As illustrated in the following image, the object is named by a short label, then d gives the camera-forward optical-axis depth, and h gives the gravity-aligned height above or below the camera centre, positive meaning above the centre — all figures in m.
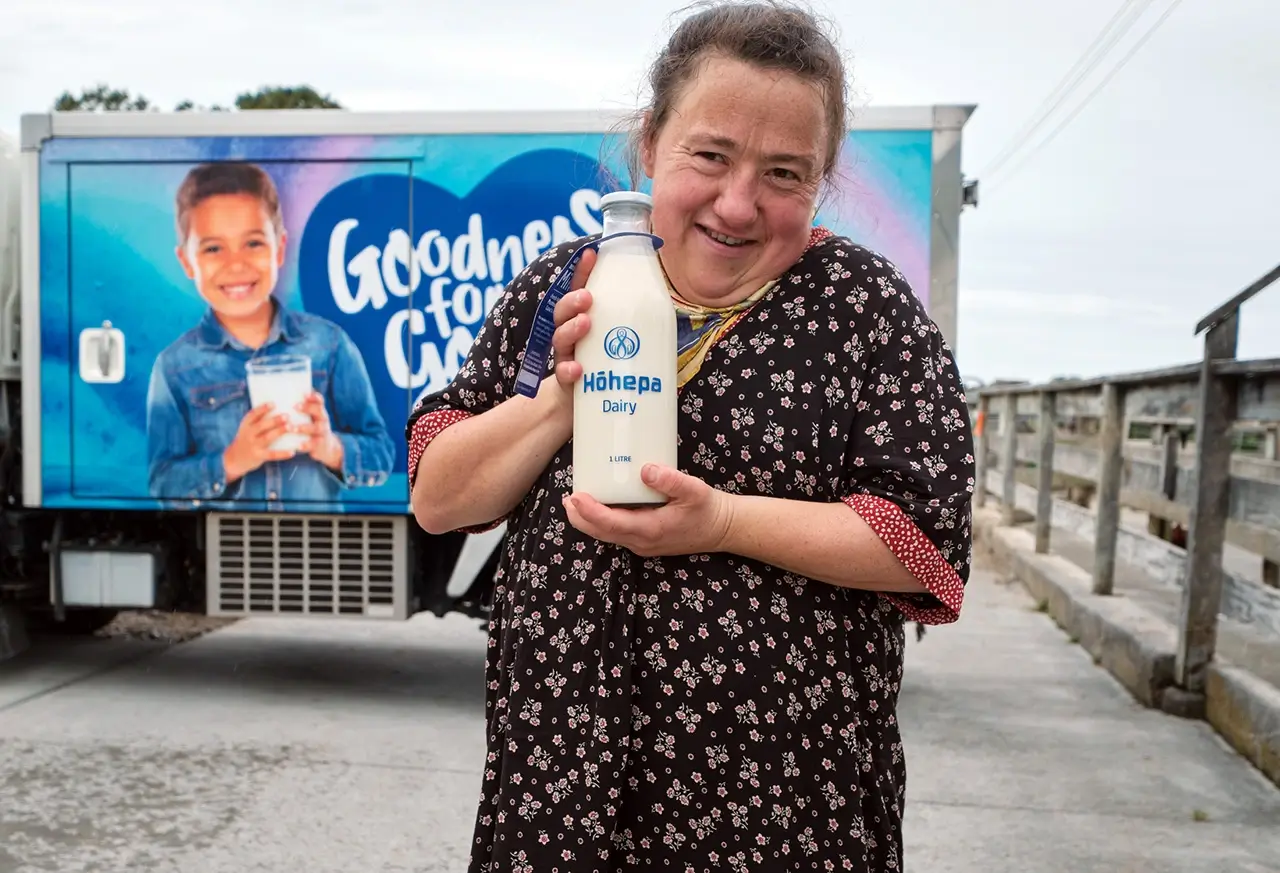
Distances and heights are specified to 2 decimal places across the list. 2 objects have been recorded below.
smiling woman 1.33 -0.19
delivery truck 4.97 +0.43
